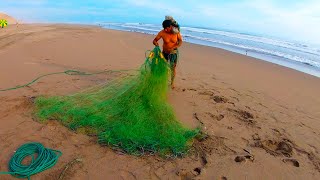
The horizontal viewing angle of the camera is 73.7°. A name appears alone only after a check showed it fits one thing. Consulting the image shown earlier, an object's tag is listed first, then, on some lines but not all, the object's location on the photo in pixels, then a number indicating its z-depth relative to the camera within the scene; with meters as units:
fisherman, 4.65
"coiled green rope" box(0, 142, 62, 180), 2.57
